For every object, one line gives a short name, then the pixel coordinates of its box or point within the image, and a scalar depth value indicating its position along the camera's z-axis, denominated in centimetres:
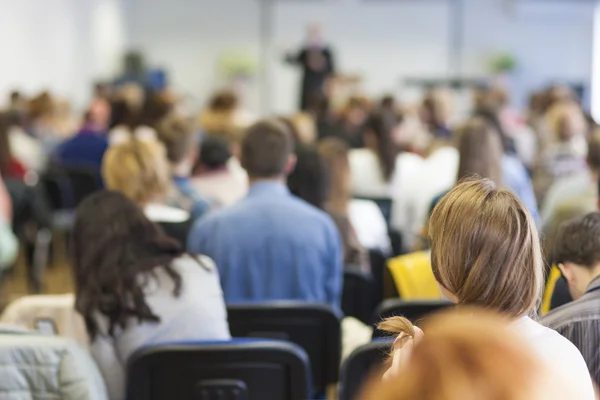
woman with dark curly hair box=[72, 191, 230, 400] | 274
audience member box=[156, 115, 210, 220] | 488
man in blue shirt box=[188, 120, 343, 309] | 369
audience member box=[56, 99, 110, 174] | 853
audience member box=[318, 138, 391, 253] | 464
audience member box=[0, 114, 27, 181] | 697
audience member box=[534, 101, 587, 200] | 660
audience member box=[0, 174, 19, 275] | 546
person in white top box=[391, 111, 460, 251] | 575
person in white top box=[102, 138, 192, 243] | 421
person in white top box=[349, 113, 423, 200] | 669
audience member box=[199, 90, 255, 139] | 769
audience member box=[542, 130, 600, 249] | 418
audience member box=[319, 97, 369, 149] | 923
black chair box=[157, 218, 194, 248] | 418
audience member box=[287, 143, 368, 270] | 430
